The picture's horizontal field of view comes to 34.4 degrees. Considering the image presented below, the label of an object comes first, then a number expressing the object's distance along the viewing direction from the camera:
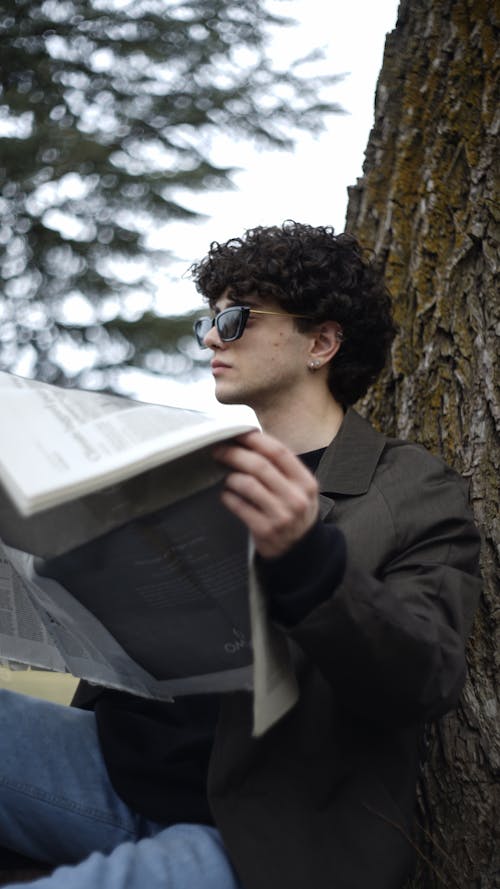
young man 1.18
